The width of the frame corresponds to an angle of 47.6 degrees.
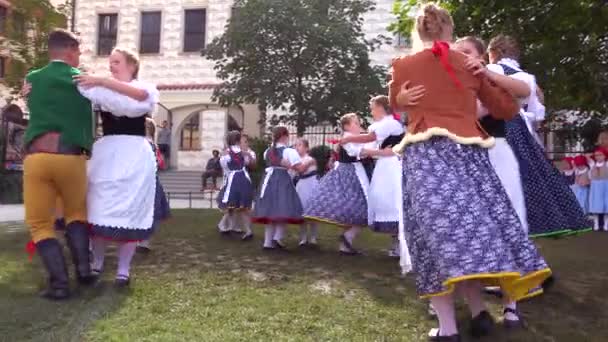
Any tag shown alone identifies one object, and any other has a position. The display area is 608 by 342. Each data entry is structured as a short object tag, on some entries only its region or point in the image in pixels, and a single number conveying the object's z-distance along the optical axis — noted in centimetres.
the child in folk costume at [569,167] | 1391
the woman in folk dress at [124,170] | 510
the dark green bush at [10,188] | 1822
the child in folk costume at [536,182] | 492
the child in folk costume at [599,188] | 1263
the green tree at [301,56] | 1911
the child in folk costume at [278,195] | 761
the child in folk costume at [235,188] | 879
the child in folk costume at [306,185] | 806
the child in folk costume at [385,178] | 677
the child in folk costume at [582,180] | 1328
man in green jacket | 485
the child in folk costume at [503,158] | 457
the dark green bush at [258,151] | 1768
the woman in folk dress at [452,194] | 359
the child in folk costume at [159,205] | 673
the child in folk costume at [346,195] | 718
